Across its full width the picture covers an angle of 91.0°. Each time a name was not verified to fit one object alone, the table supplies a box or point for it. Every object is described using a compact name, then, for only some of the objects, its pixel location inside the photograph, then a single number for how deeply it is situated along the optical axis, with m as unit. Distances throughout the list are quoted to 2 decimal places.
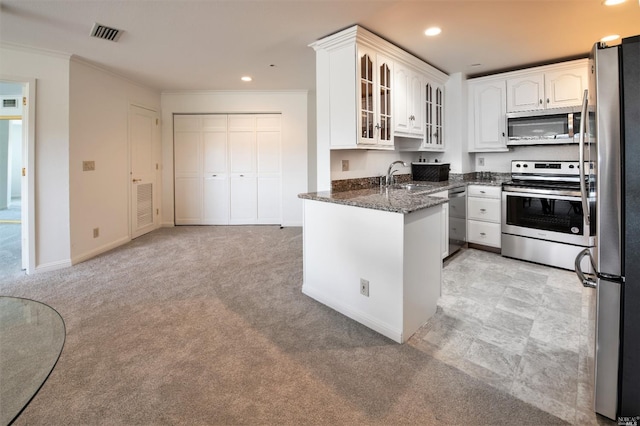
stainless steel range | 3.31
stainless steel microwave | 3.56
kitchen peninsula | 2.05
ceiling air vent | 2.83
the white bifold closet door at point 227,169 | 5.68
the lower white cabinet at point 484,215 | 3.88
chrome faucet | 3.77
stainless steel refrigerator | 1.27
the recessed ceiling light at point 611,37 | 3.07
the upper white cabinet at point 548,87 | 3.64
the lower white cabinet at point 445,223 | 3.47
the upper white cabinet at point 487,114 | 4.13
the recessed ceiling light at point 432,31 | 2.88
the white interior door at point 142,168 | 4.81
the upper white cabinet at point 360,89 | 2.84
